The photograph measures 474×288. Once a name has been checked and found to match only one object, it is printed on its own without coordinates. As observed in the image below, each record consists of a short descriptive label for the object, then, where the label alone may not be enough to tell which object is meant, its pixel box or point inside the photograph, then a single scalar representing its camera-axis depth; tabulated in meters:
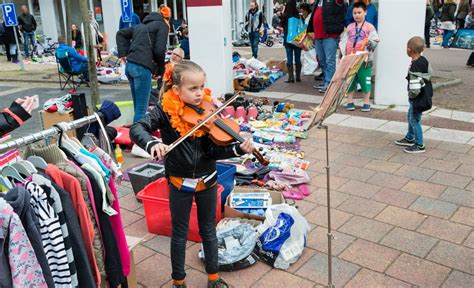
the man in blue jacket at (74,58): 10.89
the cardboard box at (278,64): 11.82
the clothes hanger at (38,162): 2.43
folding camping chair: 10.96
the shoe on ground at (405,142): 6.17
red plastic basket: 3.99
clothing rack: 2.52
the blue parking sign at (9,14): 13.98
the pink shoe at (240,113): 7.51
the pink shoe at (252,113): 7.57
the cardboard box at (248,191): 4.13
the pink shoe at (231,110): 7.44
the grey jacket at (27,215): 2.10
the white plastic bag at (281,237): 3.64
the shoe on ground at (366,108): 7.95
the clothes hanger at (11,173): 2.35
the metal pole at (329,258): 3.20
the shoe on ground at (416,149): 5.94
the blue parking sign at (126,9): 11.23
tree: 7.40
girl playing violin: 2.92
